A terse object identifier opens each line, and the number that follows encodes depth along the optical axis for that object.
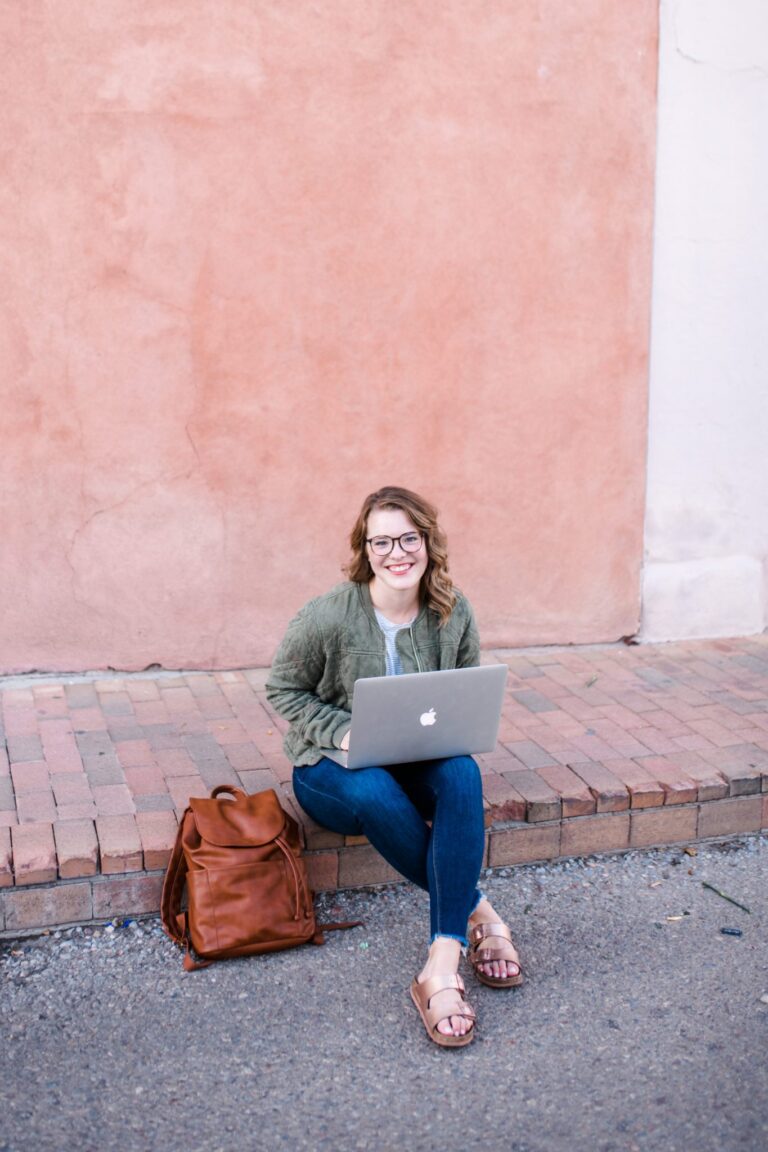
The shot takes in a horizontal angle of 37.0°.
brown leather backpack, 3.16
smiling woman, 3.11
